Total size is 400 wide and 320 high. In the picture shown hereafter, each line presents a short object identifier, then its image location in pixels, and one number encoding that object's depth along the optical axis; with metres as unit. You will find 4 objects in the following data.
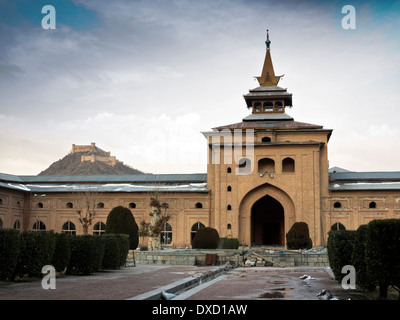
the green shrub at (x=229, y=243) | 34.91
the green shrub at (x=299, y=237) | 33.22
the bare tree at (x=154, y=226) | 33.44
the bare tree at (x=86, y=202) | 43.46
